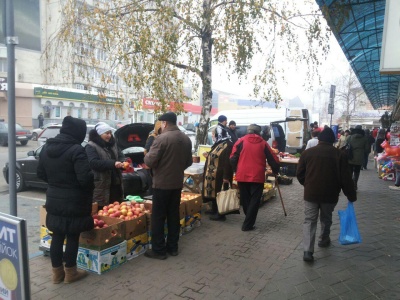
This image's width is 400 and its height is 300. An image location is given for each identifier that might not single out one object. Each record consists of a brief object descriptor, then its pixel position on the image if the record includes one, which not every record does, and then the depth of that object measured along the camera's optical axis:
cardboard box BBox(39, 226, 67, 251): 4.49
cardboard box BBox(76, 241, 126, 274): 4.06
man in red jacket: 5.82
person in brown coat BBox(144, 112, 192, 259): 4.55
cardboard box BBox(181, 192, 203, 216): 5.67
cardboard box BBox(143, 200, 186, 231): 5.34
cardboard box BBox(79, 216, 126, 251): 4.02
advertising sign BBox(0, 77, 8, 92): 27.91
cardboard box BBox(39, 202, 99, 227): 4.38
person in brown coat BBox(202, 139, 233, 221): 6.55
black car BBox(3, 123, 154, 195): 7.96
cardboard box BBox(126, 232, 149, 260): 4.53
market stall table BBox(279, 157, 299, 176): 11.98
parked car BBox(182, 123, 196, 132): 34.06
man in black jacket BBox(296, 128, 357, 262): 4.57
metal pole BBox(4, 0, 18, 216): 2.84
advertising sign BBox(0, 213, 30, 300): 2.33
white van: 15.80
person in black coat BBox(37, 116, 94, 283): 3.57
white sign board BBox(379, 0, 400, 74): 3.34
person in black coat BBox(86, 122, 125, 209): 4.82
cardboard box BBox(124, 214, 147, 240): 4.47
